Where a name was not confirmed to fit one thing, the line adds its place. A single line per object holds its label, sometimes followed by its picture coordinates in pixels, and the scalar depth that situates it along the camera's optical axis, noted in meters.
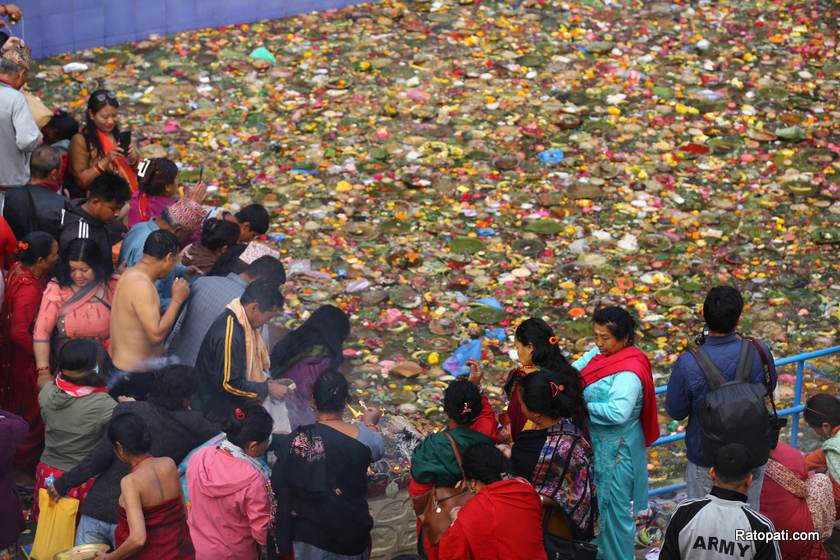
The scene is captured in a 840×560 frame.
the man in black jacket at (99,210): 12.02
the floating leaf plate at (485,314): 15.18
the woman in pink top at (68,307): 11.27
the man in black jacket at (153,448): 9.83
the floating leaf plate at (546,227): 17.06
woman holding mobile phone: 13.88
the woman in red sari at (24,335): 11.45
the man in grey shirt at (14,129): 12.91
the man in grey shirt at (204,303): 11.37
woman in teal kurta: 9.90
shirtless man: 11.05
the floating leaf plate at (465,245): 16.62
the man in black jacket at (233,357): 10.87
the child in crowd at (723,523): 8.12
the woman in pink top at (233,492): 9.37
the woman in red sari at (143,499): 9.20
